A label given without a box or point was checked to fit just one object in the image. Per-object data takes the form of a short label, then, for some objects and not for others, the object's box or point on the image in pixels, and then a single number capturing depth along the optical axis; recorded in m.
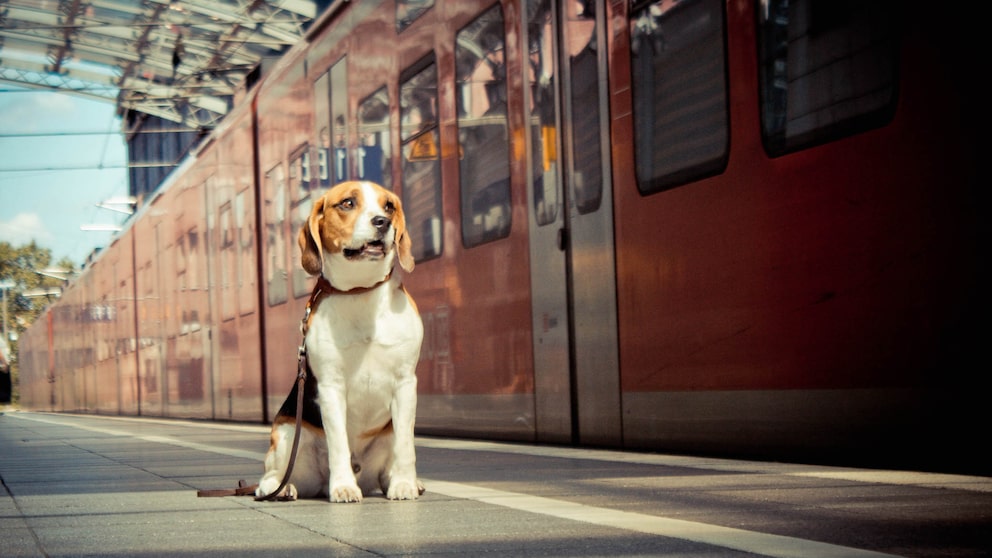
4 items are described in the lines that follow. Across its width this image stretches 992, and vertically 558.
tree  68.94
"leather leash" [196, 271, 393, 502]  5.19
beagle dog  5.06
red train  5.43
